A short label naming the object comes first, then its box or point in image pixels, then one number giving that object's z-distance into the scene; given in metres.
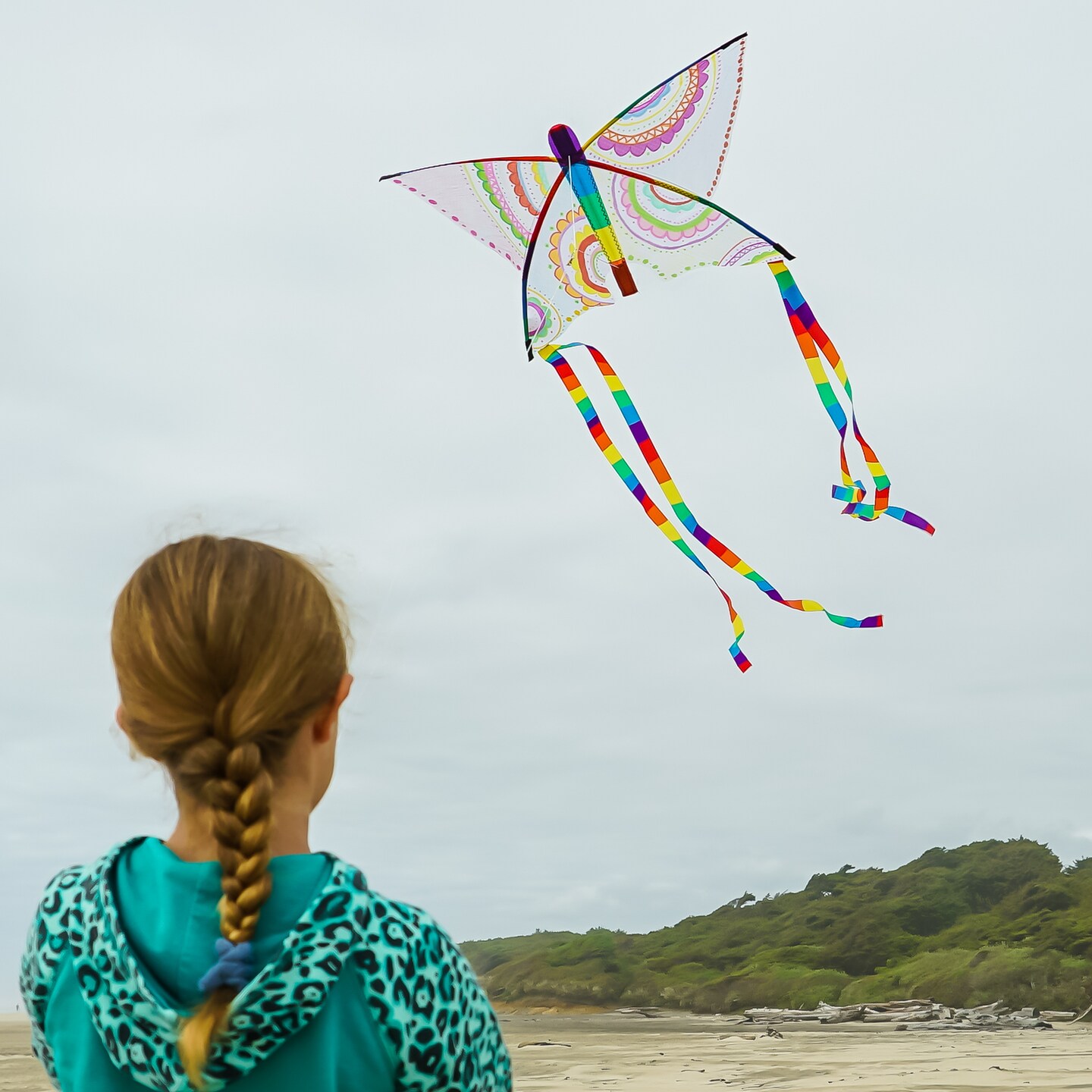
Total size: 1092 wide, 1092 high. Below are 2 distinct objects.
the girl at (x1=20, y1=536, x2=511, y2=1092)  0.94
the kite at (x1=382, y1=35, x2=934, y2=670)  5.09
